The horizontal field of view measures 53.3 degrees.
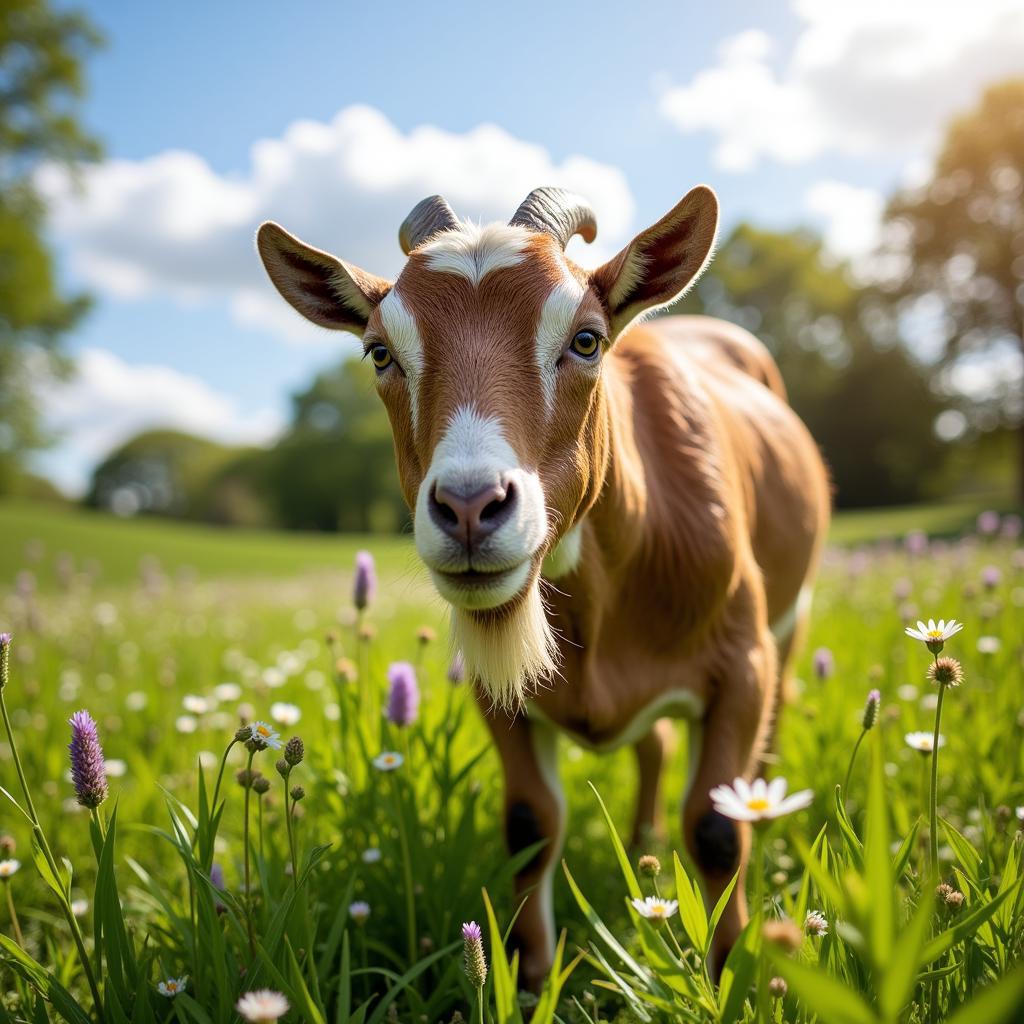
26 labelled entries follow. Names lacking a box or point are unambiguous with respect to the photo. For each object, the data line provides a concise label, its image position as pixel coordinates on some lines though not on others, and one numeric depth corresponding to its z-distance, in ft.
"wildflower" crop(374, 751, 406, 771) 2.14
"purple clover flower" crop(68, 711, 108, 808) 1.67
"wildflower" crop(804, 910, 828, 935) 1.65
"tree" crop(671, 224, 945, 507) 85.04
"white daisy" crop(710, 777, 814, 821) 1.27
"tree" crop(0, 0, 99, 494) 55.58
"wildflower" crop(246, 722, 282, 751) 1.73
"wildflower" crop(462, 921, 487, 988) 1.52
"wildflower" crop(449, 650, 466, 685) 2.57
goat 1.79
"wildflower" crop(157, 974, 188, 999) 1.78
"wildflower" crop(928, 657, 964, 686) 1.65
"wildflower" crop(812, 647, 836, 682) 2.67
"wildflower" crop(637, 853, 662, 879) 1.66
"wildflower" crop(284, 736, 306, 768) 1.67
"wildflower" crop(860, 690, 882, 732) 1.79
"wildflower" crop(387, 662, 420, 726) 2.29
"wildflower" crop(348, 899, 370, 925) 2.05
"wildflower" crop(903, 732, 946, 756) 1.91
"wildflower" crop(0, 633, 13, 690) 1.65
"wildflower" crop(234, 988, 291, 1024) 1.29
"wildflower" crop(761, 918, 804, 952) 1.16
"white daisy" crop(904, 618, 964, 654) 1.68
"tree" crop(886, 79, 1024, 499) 64.97
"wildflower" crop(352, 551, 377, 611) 2.47
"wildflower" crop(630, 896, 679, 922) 1.61
